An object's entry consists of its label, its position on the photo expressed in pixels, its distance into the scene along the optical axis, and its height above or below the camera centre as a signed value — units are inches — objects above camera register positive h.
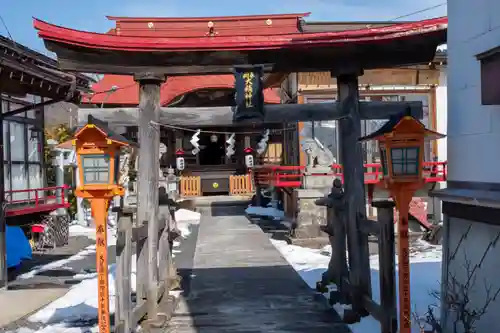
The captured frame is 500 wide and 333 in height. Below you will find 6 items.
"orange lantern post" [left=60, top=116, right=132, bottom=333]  221.6 -4.1
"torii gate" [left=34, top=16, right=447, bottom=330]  299.1 +64.0
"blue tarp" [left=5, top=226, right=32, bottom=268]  456.1 -67.8
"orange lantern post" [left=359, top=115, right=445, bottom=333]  211.2 -3.6
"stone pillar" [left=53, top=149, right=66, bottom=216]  751.1 +6.2
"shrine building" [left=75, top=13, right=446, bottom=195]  751.7 +117.9
